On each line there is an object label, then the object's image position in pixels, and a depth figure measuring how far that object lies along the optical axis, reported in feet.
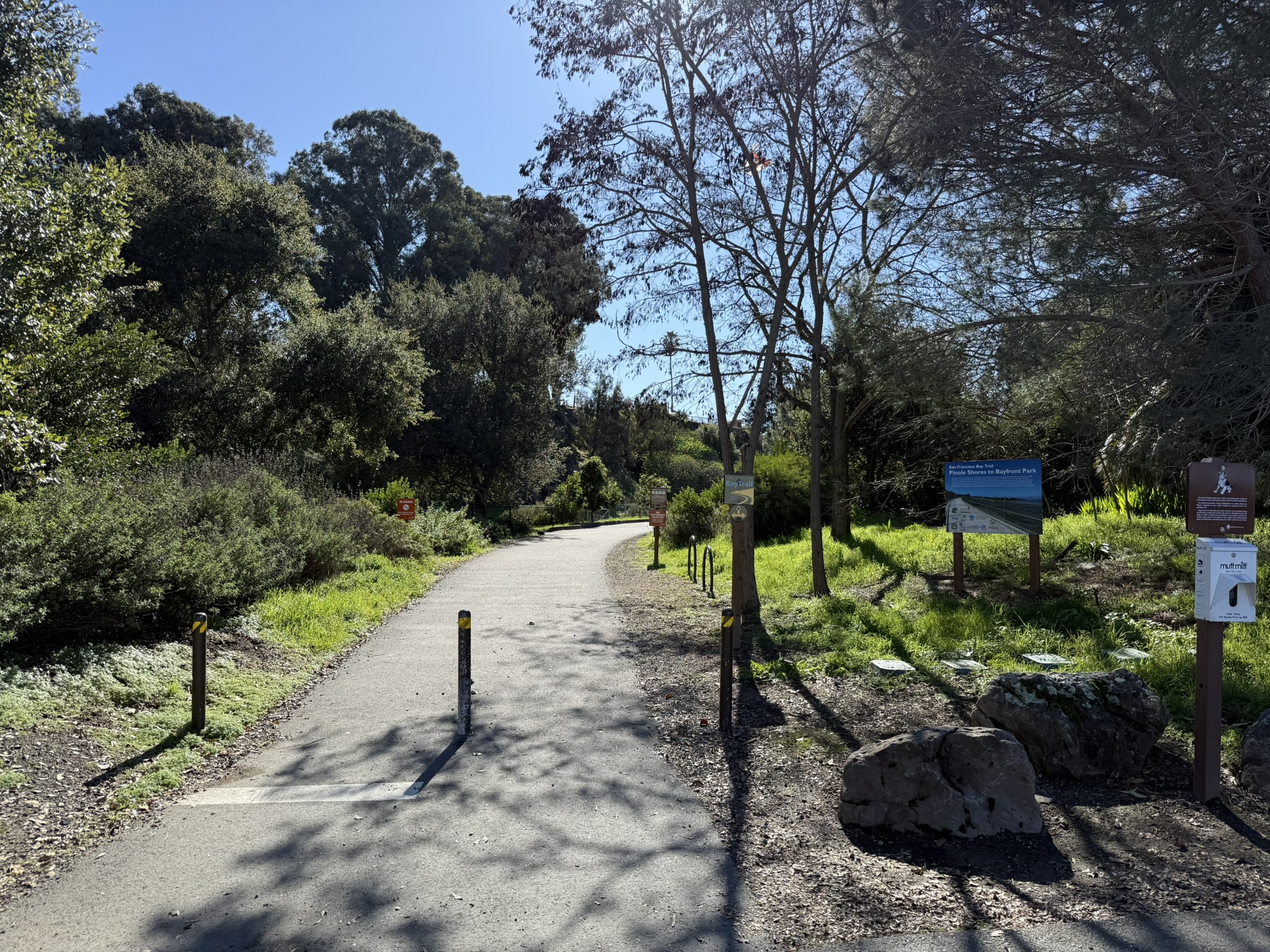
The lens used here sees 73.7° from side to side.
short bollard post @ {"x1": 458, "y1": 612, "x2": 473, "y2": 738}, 22.31
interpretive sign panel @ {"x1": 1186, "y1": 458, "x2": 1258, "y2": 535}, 16.72
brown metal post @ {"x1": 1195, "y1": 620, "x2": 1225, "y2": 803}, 16.66
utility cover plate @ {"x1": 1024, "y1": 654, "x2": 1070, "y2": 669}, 25.78
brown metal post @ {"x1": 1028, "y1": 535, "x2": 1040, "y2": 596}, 37.68
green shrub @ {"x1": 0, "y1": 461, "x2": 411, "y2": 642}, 23.93
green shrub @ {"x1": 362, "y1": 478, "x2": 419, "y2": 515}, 80.89
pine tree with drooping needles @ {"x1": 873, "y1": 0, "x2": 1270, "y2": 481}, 24.50
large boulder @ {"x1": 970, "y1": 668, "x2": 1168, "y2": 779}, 18.51
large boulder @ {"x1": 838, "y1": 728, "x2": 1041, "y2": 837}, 15.60
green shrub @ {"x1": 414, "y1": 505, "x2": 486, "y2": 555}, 82.84
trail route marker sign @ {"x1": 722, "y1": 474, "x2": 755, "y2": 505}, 37.76
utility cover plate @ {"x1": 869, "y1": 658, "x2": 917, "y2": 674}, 27.09
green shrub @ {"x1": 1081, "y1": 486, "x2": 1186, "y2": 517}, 48.06
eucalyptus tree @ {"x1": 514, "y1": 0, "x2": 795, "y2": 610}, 43.60
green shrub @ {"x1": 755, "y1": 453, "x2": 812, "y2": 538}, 80.28
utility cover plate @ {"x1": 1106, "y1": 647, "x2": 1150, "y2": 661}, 25.91
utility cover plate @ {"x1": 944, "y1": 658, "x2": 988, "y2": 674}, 26.76
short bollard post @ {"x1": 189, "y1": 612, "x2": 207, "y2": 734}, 21.66
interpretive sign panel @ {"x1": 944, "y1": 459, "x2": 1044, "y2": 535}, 38.42
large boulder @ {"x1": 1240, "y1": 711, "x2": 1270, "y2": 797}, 17.26
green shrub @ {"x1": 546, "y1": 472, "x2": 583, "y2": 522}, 161.38
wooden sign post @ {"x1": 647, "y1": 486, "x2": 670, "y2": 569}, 72.90
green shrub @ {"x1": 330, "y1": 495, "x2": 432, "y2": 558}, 63.87
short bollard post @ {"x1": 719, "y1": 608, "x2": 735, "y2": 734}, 21.80
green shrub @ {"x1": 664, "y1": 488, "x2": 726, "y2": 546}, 88.89
